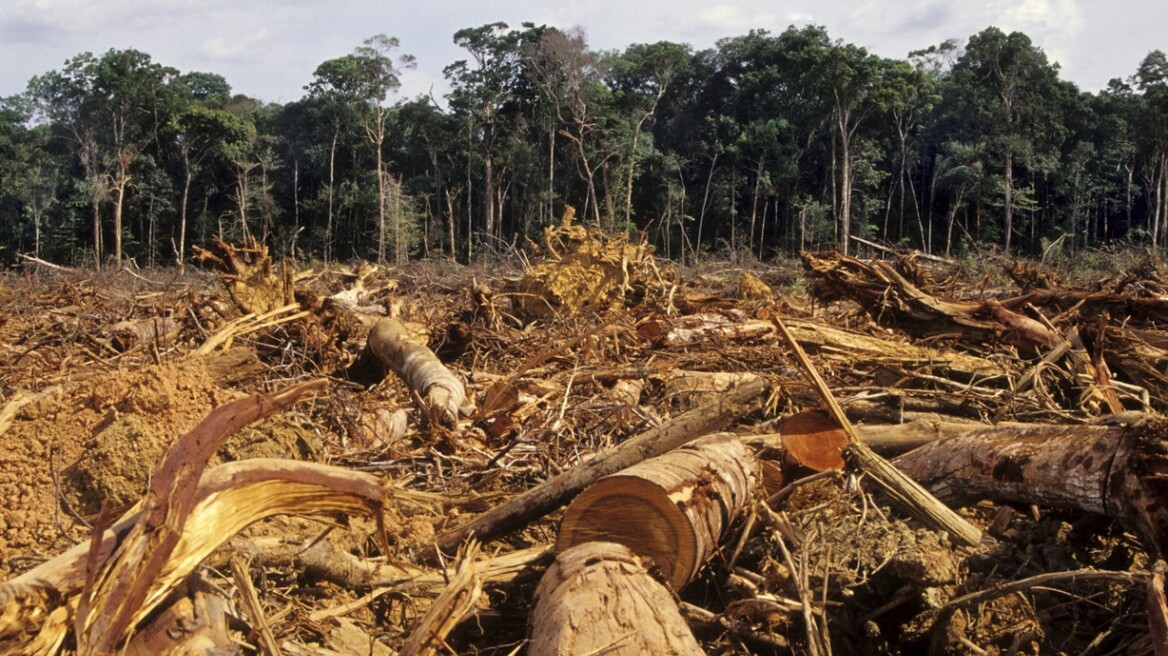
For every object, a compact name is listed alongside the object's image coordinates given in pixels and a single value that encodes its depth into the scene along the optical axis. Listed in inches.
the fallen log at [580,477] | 136.4
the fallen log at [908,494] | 116.2
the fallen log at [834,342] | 214.7
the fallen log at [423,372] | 202.7
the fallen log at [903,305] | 239.6
